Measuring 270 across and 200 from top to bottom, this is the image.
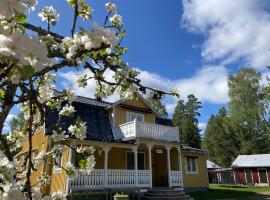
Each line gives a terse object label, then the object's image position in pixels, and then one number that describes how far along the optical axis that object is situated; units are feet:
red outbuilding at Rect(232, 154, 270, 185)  82.50
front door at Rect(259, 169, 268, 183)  82.41
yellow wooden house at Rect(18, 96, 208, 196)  34.79
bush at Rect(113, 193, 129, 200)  30.36
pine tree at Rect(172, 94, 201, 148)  114.92
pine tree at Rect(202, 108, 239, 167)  122.91
